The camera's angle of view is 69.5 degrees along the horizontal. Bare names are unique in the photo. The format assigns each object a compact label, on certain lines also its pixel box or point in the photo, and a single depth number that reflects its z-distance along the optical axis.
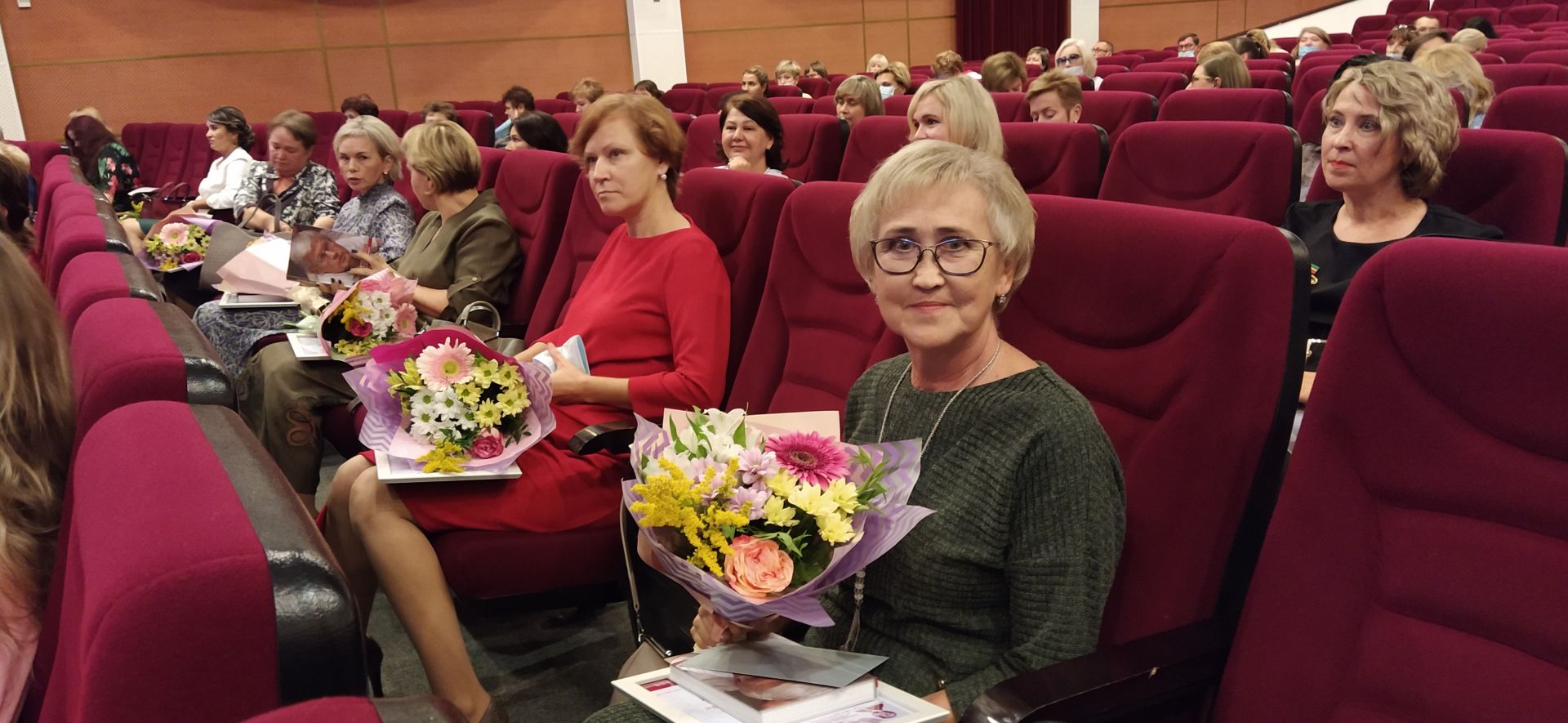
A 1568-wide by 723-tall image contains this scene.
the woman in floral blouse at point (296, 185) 4.32
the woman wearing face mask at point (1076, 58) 6.68
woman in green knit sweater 1.17
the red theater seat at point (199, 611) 0.65
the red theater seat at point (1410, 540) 1.00
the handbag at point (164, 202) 6.16
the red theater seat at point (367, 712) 0.61
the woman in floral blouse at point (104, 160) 6.25
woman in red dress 1.85
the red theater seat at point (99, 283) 1.41
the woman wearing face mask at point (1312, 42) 7.67
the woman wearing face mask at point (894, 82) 6.60
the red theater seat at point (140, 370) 1.04
